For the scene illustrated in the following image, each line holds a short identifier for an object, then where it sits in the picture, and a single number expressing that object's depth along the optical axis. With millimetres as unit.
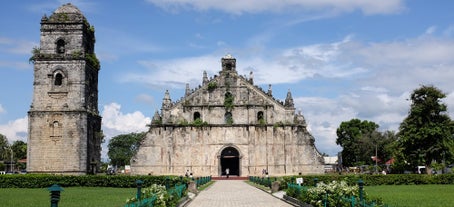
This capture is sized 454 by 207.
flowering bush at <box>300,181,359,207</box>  18328
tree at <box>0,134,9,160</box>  109062
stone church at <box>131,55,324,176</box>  57375
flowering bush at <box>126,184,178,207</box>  19334
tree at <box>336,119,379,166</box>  97625
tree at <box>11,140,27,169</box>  112606
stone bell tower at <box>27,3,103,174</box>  51781
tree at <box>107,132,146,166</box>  123788
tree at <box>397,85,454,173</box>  51875
